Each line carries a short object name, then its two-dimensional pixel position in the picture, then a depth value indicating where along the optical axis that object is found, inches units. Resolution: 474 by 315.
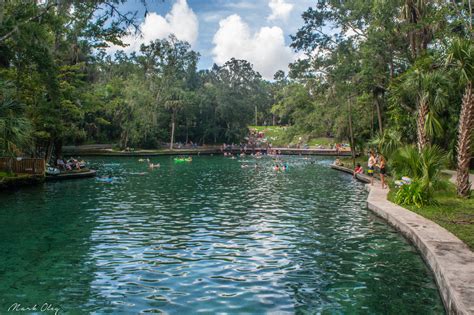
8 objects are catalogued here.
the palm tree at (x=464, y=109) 670.5
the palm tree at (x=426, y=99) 793.6
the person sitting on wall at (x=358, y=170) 1384.1
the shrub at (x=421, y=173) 676.2
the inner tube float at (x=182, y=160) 2206.7
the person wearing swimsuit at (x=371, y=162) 1132.9
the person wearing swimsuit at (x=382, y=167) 961.6
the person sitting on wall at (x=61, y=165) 1343.5
